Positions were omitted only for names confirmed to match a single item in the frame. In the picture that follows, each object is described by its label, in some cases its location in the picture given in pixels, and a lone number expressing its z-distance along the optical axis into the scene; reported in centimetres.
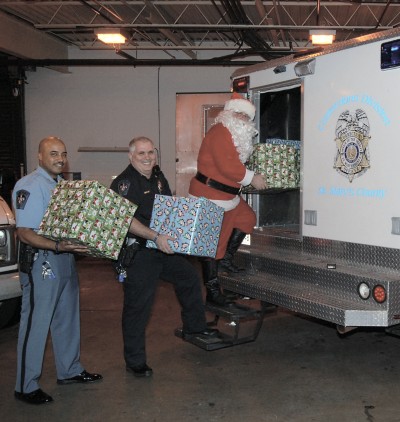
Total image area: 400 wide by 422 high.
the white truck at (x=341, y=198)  454
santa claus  555
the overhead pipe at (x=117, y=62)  1289
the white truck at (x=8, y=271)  573
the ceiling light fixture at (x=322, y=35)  1071
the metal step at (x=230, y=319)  539
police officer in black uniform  494
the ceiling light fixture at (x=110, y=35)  1045
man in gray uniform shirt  439
